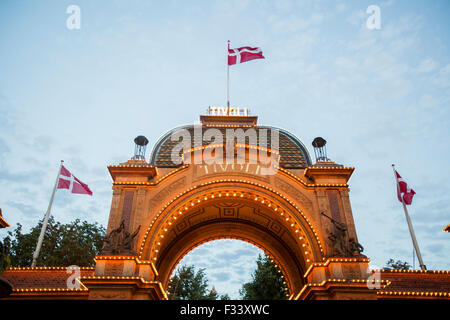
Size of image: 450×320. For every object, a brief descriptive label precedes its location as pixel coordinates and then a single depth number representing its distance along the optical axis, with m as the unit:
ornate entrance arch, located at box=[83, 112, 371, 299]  14.12
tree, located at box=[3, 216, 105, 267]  26.83
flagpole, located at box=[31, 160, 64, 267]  15.64
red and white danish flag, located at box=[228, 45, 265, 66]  20.11
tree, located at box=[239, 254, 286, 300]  31.50
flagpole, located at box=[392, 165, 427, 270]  16.31
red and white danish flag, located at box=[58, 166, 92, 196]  17.56
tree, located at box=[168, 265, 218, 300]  37.16
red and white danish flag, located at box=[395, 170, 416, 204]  17.69
